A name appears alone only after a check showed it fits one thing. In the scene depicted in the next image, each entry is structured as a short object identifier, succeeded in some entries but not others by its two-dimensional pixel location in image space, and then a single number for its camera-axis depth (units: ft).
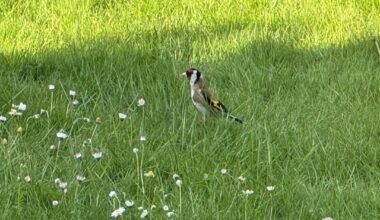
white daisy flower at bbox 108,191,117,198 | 23.74
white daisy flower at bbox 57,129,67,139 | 27.62
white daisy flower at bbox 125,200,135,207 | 23.39
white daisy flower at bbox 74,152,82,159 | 26.33
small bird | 30.86
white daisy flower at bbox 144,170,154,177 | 25.49
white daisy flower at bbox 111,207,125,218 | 22.37
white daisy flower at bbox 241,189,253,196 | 24.72
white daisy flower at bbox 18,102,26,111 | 29.96
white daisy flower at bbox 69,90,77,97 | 31.22
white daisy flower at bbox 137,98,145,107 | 31.01
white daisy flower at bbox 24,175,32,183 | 24.73
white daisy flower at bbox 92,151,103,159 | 26.45
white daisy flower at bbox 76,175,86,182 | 25.04
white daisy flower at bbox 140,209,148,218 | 22.88
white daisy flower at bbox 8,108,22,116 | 29.09
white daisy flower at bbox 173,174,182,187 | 24.71
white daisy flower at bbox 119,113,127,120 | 29.45
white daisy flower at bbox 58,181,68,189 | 24.44
